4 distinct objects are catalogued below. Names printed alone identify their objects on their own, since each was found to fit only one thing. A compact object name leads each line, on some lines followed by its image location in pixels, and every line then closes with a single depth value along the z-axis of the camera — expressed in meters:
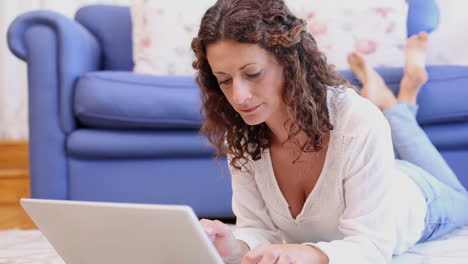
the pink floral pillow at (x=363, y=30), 3.43
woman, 2.14
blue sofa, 3.00
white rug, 2.39
